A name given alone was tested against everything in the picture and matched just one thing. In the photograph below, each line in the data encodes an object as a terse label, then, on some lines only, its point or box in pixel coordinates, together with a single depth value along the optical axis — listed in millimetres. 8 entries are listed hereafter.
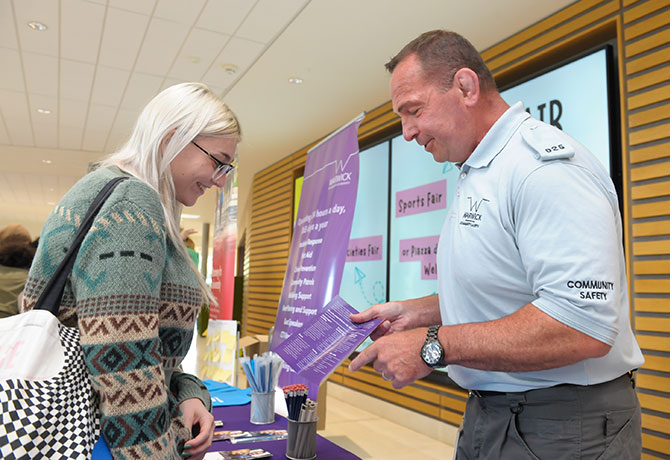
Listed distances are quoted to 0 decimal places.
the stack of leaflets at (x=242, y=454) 1323
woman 834
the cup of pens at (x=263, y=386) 1700
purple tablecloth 1413
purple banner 2514
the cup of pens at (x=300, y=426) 1353
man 948
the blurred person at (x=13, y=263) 3281
